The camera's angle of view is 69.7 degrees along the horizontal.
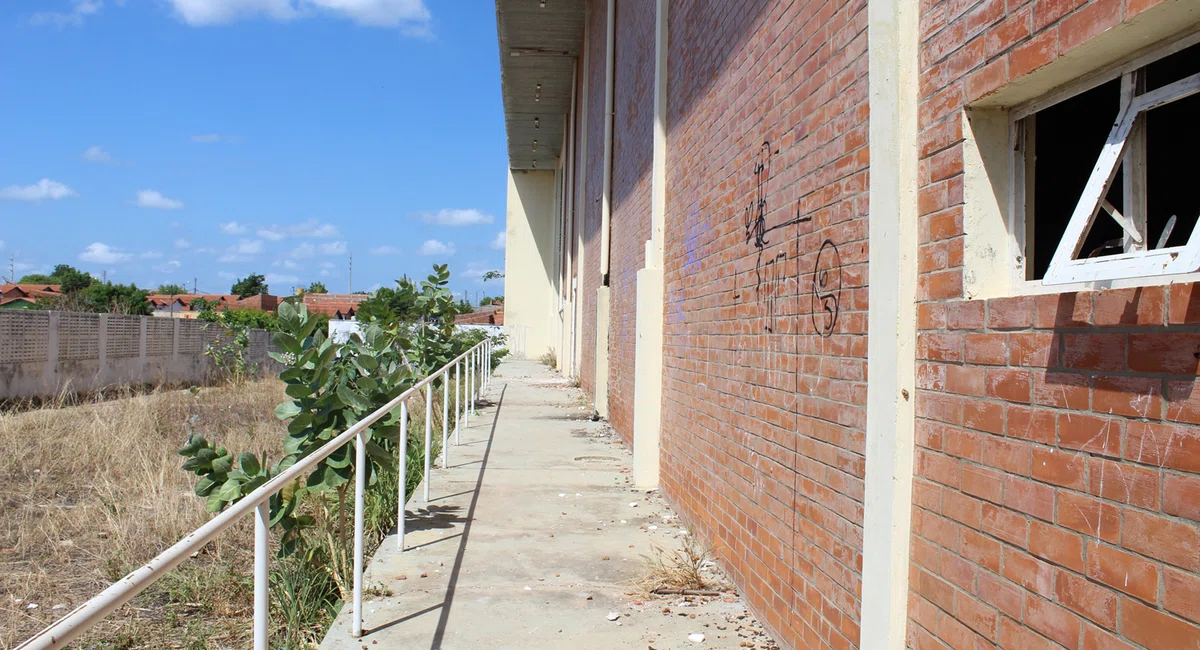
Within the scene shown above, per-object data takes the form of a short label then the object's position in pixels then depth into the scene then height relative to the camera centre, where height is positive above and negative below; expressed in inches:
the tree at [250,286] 3998.5 +209.9
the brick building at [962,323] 70.8 +2.2
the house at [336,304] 2337.1 +84.5
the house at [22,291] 2074.4 +94.7
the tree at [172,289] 3899.4 +189.9
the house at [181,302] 2664.1 +93.3
